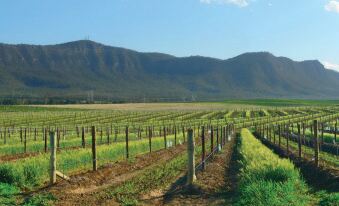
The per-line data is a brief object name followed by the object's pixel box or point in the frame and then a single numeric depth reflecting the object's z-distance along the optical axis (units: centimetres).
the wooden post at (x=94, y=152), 1969
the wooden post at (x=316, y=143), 2047
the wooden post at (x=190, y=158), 1571
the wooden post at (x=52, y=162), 1692
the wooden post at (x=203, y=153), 1962
